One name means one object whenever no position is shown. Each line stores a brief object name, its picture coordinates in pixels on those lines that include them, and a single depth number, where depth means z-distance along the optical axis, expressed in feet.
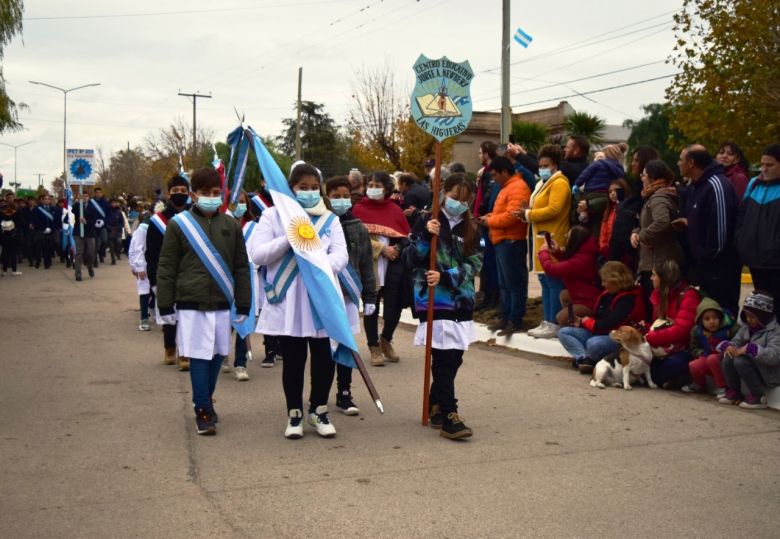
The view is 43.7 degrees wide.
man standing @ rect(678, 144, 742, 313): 29.14
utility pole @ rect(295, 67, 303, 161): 168.96
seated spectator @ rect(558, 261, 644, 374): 30.78
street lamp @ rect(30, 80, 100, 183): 229.82
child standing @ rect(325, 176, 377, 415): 26.55
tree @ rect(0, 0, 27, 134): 72.33
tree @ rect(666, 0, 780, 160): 67.51
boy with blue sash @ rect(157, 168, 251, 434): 23.48
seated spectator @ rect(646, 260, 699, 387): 28.58
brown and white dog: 28.81
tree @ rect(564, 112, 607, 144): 85.81
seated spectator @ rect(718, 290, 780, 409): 25.86
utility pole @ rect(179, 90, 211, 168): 232.28
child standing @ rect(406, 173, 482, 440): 23.54
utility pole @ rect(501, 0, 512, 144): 64.90
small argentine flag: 65.36
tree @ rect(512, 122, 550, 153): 94.17
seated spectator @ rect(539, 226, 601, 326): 34.09
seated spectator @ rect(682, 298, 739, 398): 27.71
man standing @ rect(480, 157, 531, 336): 37.45
